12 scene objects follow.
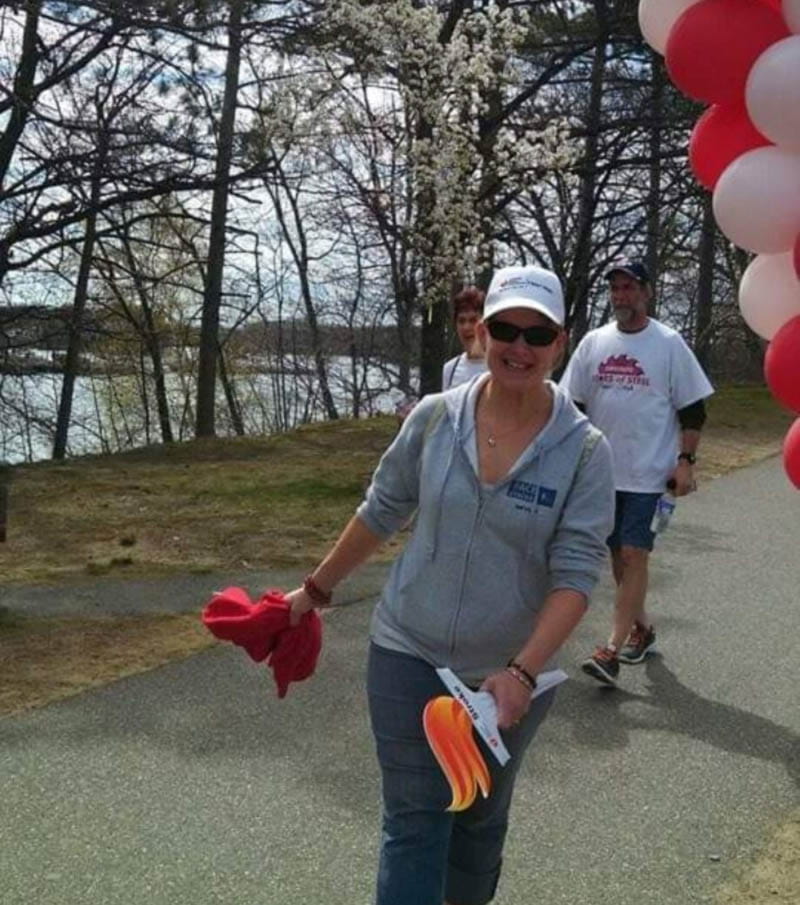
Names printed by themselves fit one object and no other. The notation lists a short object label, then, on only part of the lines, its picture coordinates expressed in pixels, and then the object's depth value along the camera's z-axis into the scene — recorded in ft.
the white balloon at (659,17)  9.57
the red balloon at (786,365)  8.50
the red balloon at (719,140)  9.49
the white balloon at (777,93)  8.07
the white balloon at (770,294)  9.20
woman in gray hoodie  8.37
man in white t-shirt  16.48
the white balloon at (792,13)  8.30
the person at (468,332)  19.60
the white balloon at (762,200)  8.50
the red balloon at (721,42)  8.77
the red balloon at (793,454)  8.84
